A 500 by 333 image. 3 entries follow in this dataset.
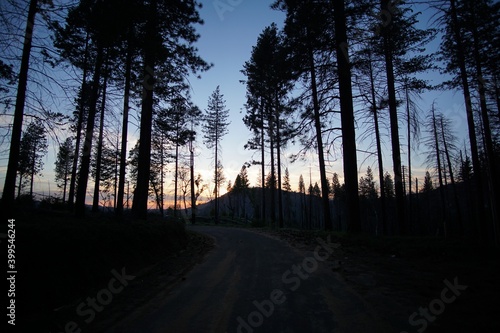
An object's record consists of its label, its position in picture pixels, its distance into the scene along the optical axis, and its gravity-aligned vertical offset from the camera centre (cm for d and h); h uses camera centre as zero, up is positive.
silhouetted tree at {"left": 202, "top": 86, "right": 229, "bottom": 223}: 3300 +1074
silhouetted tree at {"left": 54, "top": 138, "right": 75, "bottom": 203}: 3931 +616
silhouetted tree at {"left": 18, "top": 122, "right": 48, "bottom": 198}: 3269 +578
